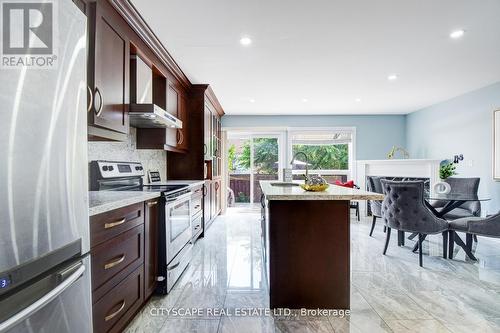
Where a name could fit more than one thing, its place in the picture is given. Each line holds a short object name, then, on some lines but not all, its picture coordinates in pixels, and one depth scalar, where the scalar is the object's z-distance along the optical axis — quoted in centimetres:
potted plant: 353
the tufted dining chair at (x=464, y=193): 362
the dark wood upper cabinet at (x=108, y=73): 183
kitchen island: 204
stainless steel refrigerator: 76
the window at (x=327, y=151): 664
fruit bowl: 220
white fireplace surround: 507
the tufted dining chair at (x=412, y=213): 300
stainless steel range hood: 244
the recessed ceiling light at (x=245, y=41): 272
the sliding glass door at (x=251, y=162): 665
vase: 351
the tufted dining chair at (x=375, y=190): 398
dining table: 311
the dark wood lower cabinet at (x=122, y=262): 146
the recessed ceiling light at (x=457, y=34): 255
